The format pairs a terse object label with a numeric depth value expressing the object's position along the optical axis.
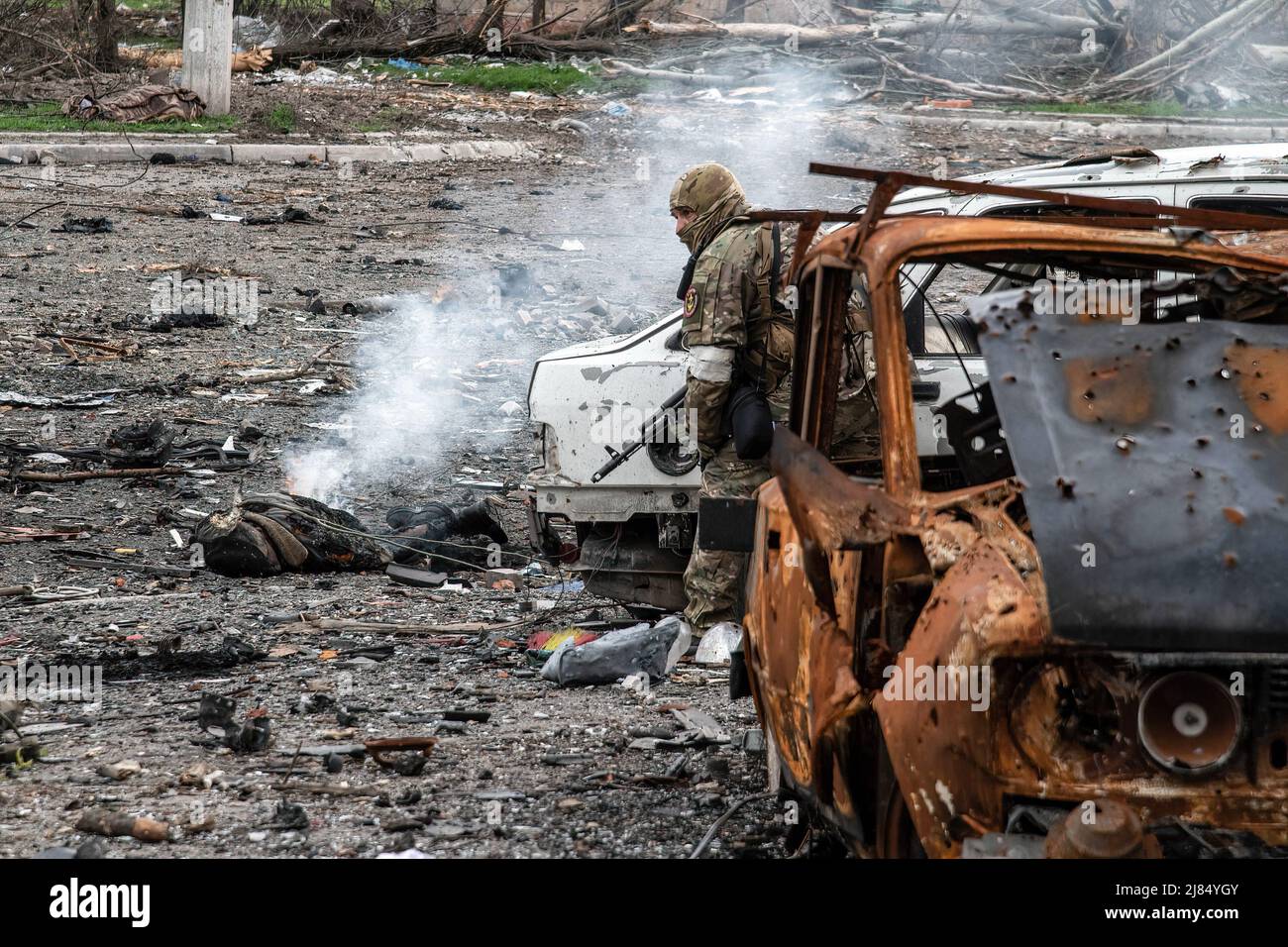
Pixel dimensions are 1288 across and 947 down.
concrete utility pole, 19.03
